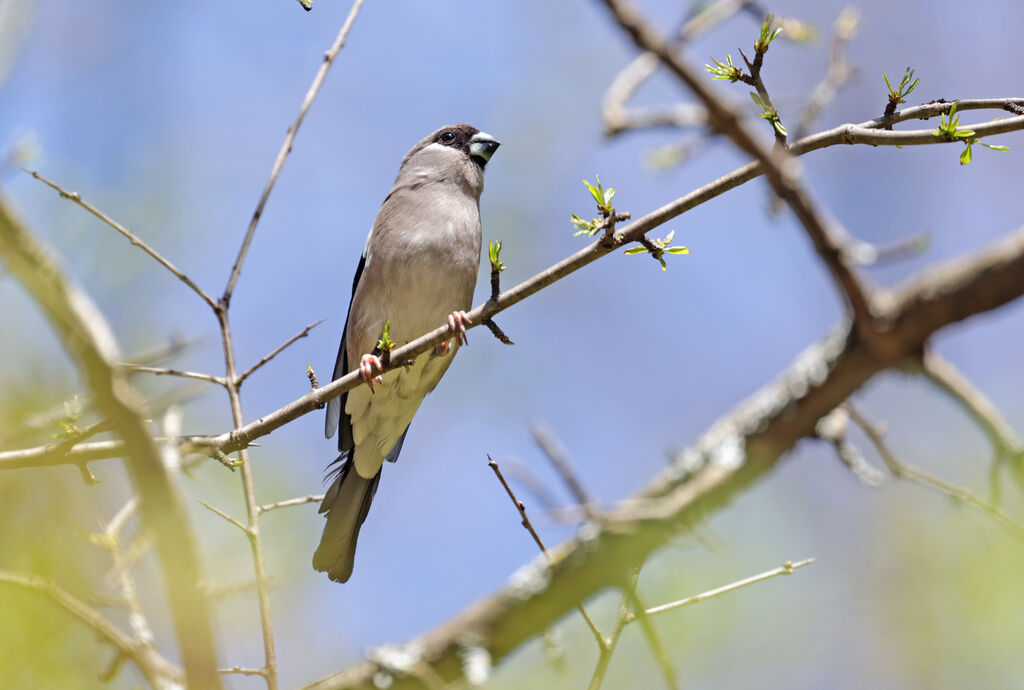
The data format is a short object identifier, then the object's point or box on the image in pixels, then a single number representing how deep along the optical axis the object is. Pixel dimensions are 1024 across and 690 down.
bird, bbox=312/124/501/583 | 11.31
